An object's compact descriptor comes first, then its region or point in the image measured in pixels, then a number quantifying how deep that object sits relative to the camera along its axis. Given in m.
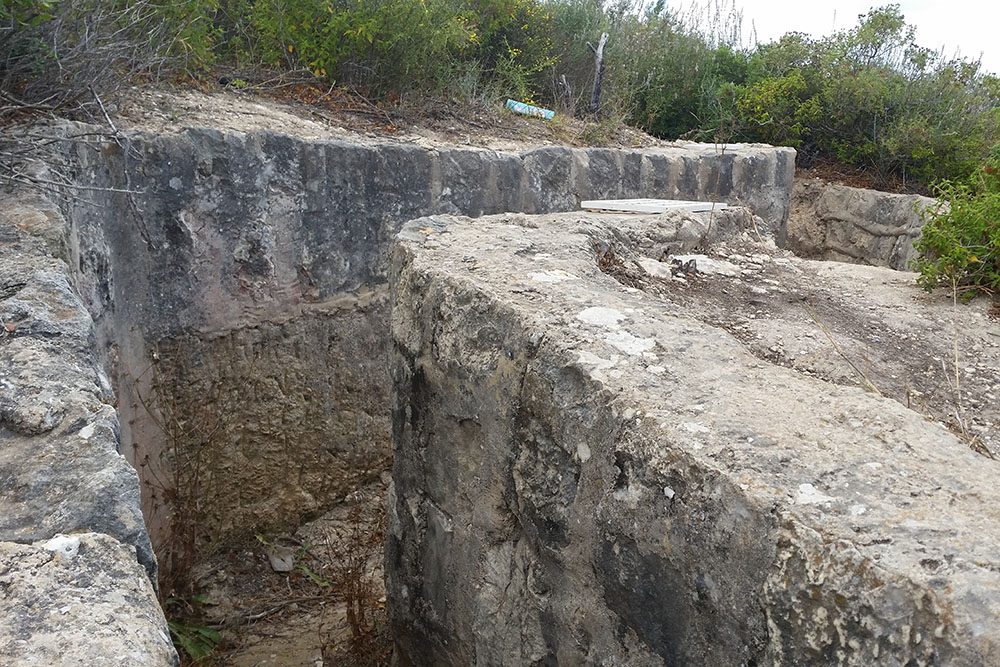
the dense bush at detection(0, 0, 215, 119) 2.96
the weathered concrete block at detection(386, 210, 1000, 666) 1.17
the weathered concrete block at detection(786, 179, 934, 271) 6.95
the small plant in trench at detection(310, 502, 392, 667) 3.14
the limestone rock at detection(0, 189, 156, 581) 1.32
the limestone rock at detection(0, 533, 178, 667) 1.04
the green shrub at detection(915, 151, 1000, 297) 2.81
